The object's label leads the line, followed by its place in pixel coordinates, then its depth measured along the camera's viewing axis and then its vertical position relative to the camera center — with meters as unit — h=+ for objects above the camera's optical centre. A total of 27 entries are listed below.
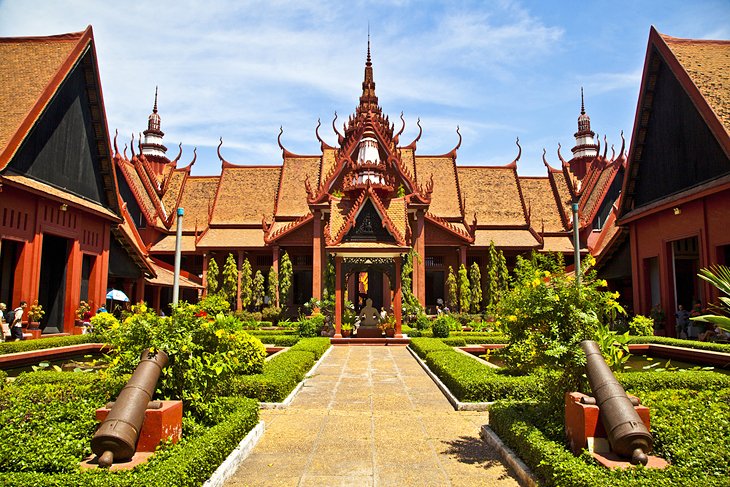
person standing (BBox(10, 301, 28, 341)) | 13.12 -0.63
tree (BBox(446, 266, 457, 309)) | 25.27 +0.62
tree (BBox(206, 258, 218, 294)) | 26.34 +1.10
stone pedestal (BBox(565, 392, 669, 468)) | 4.22 -1.02
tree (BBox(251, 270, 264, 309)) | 25.31 +0.49
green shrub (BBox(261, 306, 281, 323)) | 24.44 -0.57
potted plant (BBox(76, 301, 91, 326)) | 17.22 -0.40
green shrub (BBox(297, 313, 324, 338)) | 18.17 -0.84
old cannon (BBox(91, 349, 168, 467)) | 4.04 -0.91
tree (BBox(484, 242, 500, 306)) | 25.45 +1.24
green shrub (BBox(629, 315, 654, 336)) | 14.52 -0.68
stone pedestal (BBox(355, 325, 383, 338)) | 18.83 -1.03
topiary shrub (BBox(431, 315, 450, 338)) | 18.12 -0.82
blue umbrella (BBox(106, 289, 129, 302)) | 20.44 +0.15
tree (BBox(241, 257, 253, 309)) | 25.41 +0.72
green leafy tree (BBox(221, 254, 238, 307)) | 26.34 +1.06
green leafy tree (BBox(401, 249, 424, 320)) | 22.17 +0.29
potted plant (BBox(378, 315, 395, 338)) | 18.41 -0.85
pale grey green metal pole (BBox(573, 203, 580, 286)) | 11.77 +1.66
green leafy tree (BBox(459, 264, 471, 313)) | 24.87 +0.49
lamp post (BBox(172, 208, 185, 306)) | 11.64 +0.96
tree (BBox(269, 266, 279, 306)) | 25.33 +0.68
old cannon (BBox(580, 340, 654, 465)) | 4.09 -0.85
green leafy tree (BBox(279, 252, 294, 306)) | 24.84 +1.07
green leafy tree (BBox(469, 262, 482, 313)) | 25.45 +0.79
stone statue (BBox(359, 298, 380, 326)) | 19.23 -0.48
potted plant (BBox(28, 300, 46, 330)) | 14.27 -0.42
